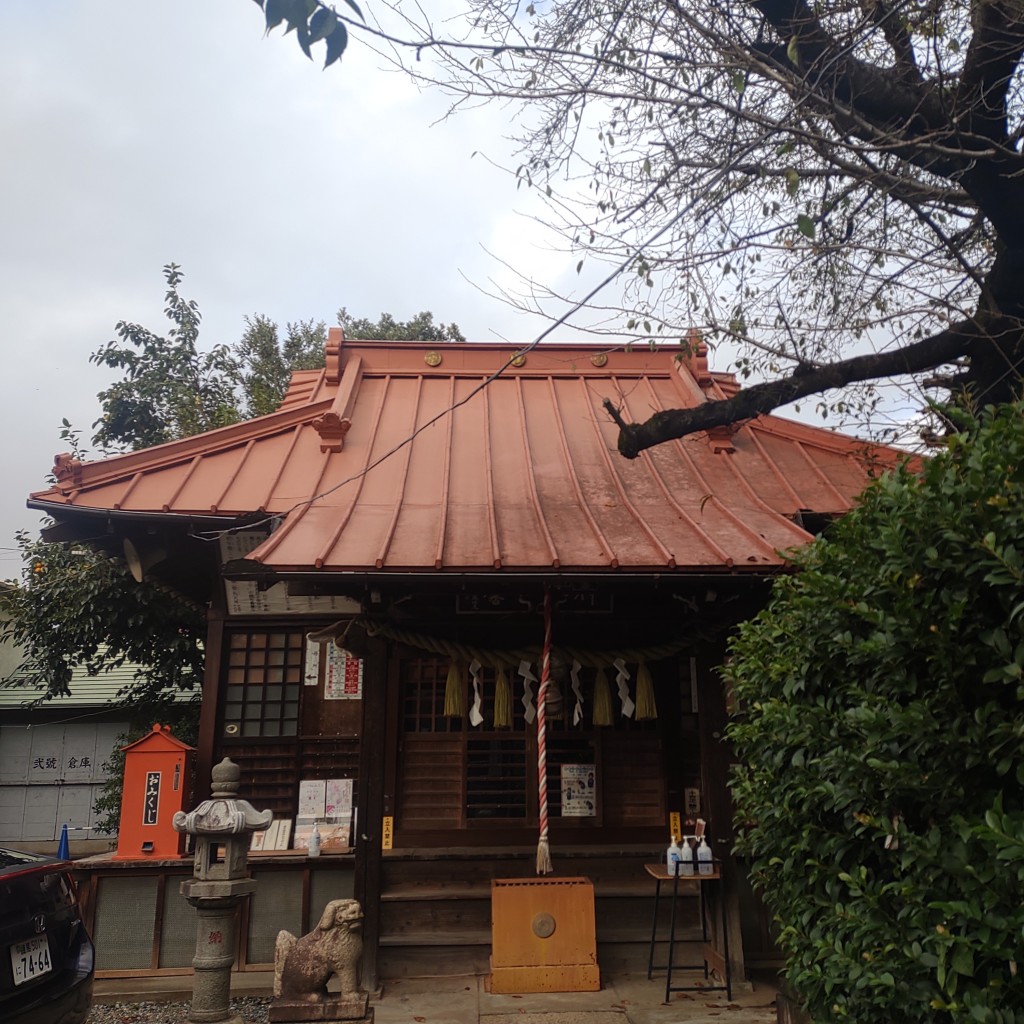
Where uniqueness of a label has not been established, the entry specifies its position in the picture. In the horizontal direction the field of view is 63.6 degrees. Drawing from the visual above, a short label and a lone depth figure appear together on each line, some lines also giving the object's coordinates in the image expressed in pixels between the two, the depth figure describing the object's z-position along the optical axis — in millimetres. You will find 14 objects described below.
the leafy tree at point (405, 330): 25359
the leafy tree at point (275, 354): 22078
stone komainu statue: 6152
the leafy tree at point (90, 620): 11555
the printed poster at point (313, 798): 8688
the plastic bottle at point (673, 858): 6793
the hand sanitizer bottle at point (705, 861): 6898
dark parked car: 4324
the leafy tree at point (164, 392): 14703
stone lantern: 5957
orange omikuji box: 7809
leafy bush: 2545
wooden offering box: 6695
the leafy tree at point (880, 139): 5660
